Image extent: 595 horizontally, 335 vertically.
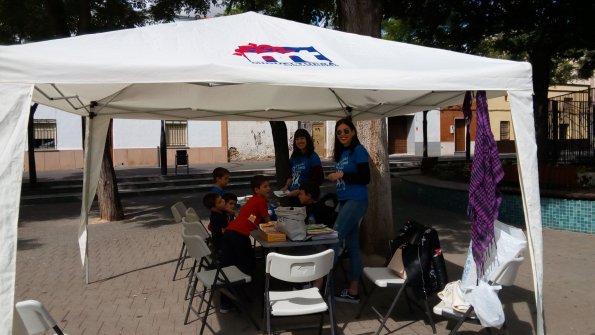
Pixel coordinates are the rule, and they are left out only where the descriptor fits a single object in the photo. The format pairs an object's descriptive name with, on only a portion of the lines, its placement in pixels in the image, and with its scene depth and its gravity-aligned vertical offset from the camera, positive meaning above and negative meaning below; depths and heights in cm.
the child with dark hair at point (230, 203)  516 -58
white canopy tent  279 +55
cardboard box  415 -74
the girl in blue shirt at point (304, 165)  561 -21
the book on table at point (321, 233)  425 -77
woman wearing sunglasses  458 -46
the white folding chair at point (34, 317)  263 -90
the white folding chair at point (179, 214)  583 -80
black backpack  395 -98
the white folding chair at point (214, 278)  397 -110
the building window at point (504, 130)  3447 +85
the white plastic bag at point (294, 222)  411 -64
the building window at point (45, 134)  2236 +87
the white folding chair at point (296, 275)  336 -90
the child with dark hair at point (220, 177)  562 -33
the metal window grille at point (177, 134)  2492 +81
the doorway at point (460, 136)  3450 +50
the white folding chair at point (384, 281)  395 -113
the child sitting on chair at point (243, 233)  450 -79
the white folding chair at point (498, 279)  346 -99
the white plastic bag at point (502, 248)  359 -79
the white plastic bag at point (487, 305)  333 -113
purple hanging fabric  368 -36
